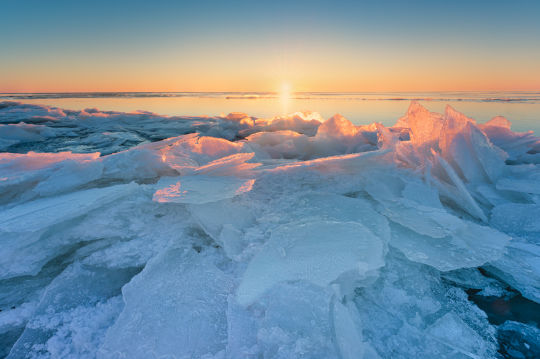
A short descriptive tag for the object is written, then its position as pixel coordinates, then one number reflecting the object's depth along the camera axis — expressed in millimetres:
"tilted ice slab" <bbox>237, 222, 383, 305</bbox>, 790
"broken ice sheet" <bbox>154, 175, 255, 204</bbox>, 1124
